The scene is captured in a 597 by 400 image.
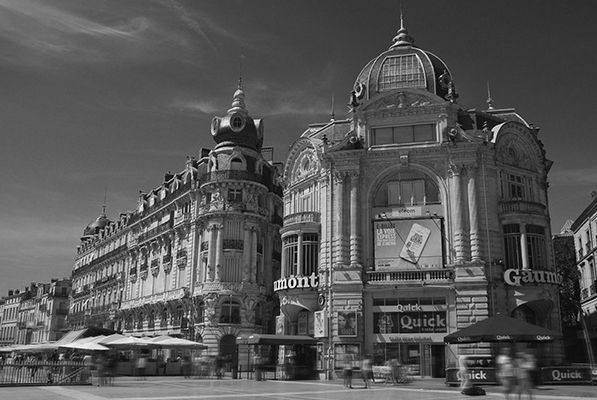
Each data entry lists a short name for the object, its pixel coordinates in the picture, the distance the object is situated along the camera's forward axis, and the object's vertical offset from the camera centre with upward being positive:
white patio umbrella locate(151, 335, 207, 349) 38.97 +0.46
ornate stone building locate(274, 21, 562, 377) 38.09 +8.01
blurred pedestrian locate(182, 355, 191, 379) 39.85 -1.16
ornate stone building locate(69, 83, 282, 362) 51.88 +9.51
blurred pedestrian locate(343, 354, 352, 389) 29.02 -1.12
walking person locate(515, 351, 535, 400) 19.17 -0.70
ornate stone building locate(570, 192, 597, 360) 50.84 +7.91
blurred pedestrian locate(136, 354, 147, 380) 41.19 -1.22
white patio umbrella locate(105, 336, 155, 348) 37.91 +0.42
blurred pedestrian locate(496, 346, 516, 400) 19.14 -0.65
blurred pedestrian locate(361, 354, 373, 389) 30.12 -0.91
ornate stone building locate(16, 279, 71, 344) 103.81 +6.16
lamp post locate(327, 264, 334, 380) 38.09 +1.39
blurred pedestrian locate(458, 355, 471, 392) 23.40 -0.80
